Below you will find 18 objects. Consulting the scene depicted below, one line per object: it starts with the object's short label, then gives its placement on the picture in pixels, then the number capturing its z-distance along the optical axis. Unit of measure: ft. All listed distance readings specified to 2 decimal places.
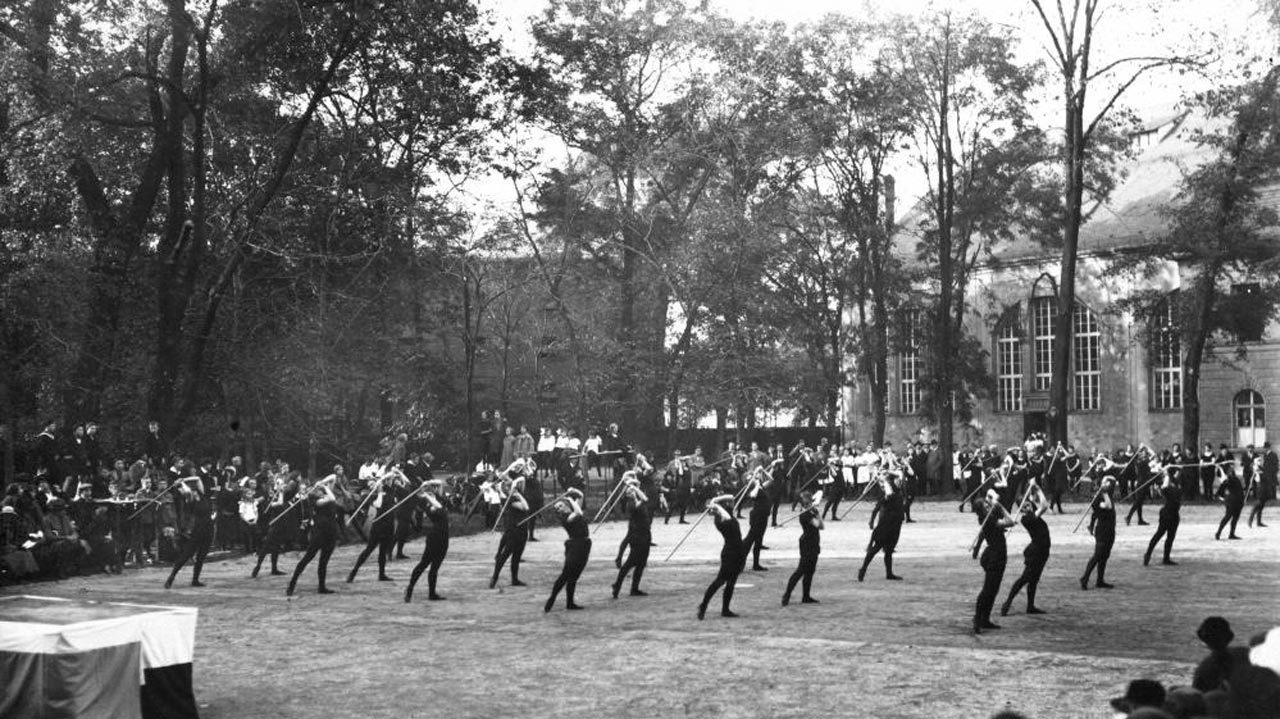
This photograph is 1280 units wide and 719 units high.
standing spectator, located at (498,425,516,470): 122.56
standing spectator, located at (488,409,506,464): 130.82
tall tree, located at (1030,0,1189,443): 134.92
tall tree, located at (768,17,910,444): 148.87
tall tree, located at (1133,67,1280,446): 133.69
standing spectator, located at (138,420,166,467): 89.71
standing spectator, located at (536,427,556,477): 138.10
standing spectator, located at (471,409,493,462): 132.05
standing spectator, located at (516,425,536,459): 119.96
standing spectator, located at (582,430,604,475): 127.03
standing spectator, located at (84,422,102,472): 85.97
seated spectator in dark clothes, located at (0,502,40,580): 69.56
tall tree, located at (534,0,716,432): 145.59
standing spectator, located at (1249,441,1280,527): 102.42
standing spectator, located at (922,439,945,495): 152.15
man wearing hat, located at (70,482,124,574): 76.54
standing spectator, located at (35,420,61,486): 82.48
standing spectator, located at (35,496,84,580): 72.54
